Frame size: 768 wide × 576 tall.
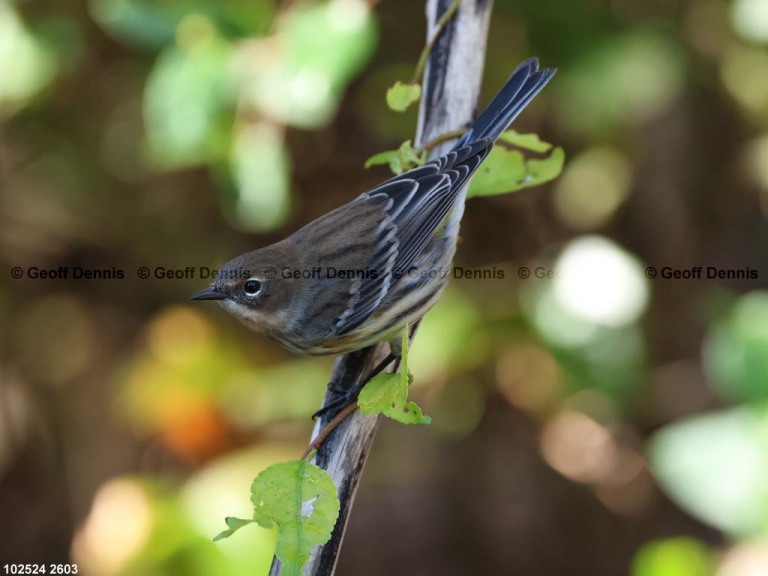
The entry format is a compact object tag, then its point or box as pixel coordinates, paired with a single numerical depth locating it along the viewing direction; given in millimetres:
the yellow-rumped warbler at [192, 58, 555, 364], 5867
